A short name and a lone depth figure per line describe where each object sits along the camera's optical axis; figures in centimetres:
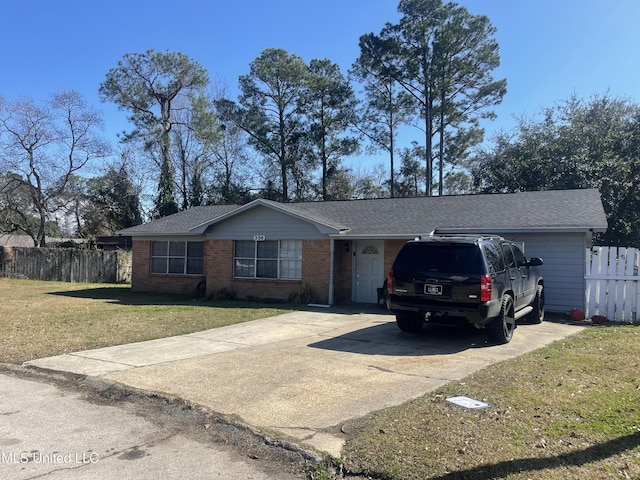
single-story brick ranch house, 1384
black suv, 863
